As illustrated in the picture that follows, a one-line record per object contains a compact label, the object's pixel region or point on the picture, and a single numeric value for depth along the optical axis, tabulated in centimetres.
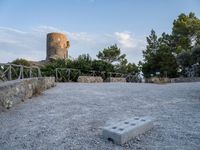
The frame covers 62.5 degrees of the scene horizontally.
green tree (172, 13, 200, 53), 1667
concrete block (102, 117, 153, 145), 156
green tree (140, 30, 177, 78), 1691
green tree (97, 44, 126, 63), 1957
